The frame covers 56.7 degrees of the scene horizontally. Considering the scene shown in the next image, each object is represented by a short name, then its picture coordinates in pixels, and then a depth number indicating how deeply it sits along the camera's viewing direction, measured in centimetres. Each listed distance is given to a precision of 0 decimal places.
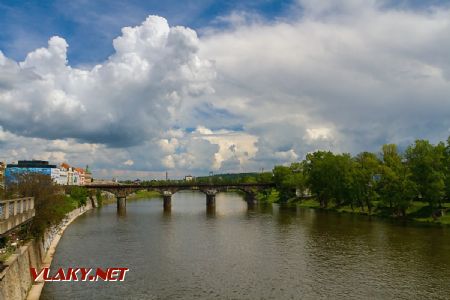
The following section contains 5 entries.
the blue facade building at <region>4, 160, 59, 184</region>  6575
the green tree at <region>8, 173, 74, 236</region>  4576
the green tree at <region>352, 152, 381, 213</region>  10306
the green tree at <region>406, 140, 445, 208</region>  8275
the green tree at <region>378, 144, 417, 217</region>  8769
